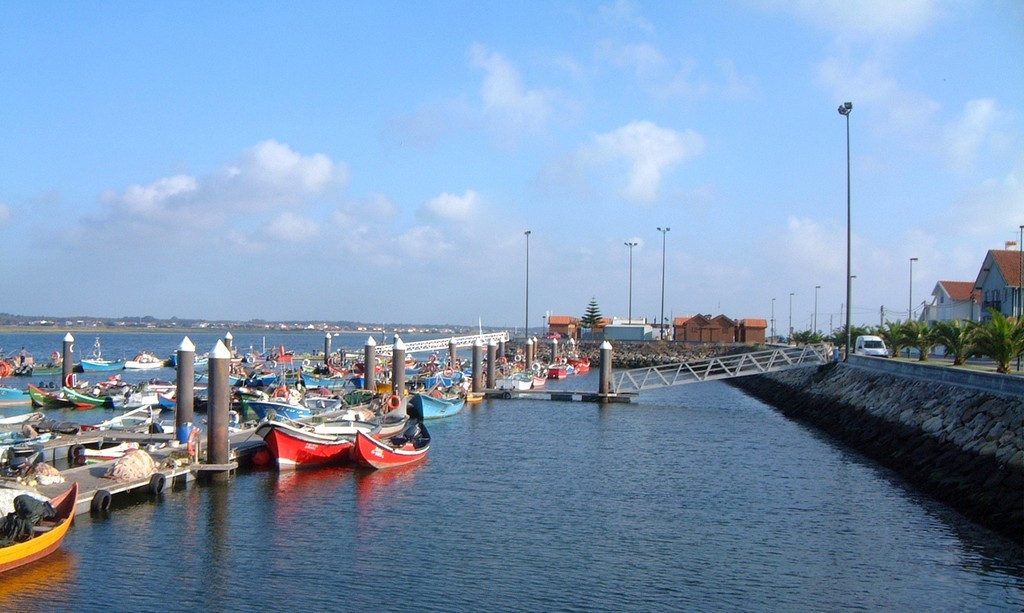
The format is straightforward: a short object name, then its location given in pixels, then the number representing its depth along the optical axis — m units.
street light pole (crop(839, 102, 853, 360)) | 45.28
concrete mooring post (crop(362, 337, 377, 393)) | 47.47
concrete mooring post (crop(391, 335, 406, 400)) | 44.12
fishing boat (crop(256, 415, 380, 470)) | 28.58
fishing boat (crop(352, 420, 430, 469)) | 29.11
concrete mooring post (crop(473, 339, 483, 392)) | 57.13
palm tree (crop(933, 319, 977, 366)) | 43.28
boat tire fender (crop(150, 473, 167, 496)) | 23.70
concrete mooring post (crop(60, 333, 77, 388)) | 57.25
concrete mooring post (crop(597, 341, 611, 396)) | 55.81
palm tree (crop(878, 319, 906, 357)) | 59.12
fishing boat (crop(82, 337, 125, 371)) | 78.00
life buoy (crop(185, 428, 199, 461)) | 26.00
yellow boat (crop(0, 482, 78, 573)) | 16.67
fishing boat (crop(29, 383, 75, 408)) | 47.91
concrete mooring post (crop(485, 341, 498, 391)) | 60.54
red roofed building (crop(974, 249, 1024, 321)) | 61.69
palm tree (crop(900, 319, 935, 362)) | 52.72
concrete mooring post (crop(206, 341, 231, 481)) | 26.06
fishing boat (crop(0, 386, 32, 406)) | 48.94
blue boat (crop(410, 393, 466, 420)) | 45.09
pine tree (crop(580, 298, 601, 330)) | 149.25
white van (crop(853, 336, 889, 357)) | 59.81
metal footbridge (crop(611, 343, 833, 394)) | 55.94
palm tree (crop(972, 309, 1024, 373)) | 35.53
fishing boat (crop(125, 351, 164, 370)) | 83.96
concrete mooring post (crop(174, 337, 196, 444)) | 27.92
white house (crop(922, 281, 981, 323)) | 73.56
